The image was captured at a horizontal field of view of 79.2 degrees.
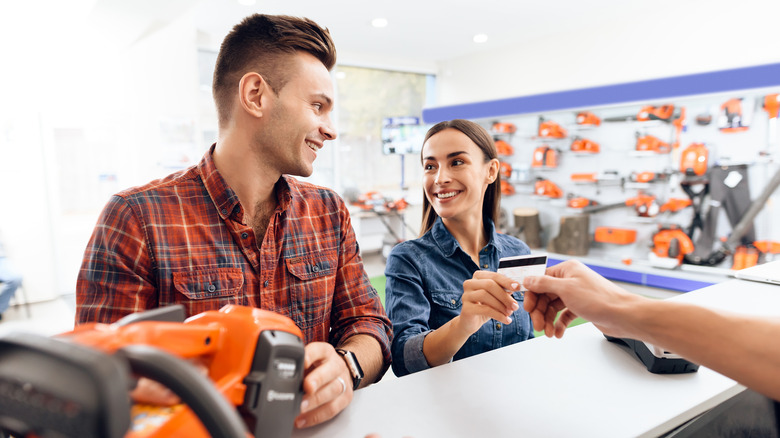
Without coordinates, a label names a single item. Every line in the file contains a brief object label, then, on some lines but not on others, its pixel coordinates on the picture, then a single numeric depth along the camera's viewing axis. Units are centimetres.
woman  137
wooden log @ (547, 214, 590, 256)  621
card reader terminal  123
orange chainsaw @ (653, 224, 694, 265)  523
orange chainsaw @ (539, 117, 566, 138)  644
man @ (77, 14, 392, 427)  123
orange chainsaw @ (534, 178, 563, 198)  662
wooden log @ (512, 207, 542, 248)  678
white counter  99
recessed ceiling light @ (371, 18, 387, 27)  634
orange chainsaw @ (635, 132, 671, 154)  554
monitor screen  805
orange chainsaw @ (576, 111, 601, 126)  612
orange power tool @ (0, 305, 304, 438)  39
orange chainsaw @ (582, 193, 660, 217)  559
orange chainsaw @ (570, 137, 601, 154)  613
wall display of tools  498
